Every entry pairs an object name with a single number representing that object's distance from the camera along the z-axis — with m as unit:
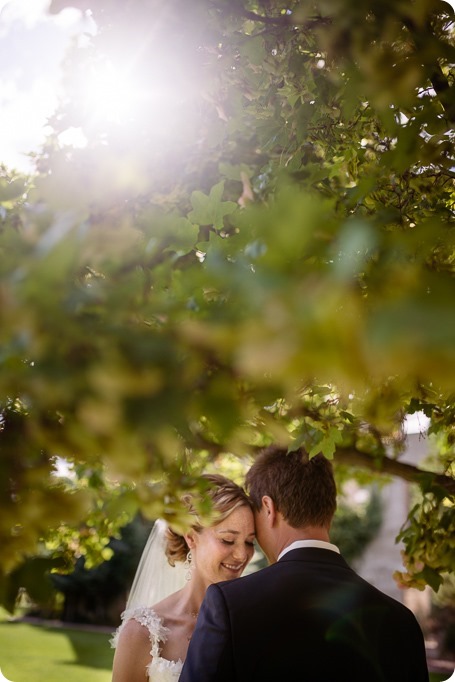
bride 3.02
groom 2.10
